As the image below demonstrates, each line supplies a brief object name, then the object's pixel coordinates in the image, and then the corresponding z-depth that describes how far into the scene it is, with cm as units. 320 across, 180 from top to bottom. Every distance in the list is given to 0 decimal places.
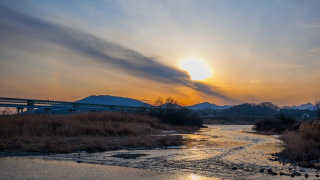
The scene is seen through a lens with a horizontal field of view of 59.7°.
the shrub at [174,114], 6588
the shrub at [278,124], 5106
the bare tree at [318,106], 4231
